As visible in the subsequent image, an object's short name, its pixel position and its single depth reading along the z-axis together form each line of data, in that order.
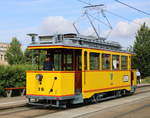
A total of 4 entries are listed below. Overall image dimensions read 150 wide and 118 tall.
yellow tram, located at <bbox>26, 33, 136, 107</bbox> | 12.23
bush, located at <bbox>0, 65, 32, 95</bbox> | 16.90
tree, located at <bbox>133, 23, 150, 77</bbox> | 40.81
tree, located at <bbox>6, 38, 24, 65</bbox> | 63.50
